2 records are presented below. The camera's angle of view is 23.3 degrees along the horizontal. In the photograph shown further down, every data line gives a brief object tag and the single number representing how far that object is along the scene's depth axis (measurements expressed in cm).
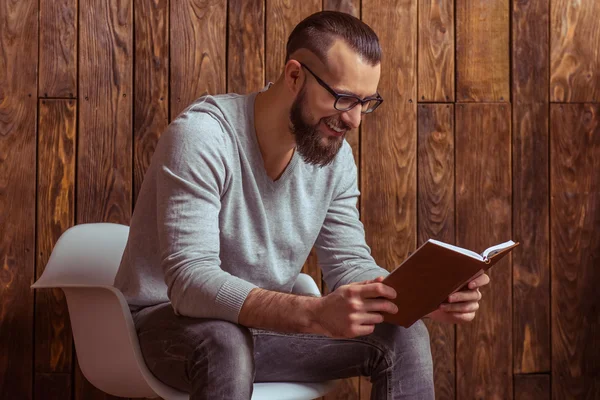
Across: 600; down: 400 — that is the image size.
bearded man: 273
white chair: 282
